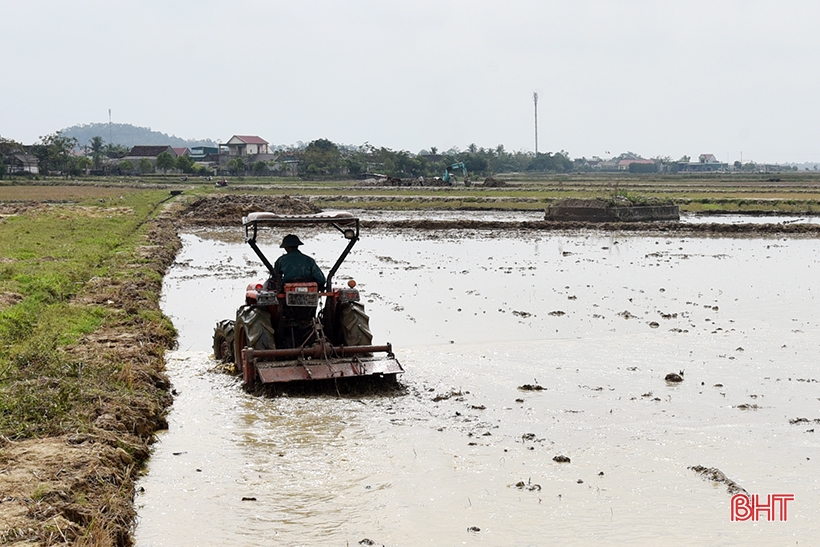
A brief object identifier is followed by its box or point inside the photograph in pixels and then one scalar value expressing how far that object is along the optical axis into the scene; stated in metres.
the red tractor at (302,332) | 9.98
